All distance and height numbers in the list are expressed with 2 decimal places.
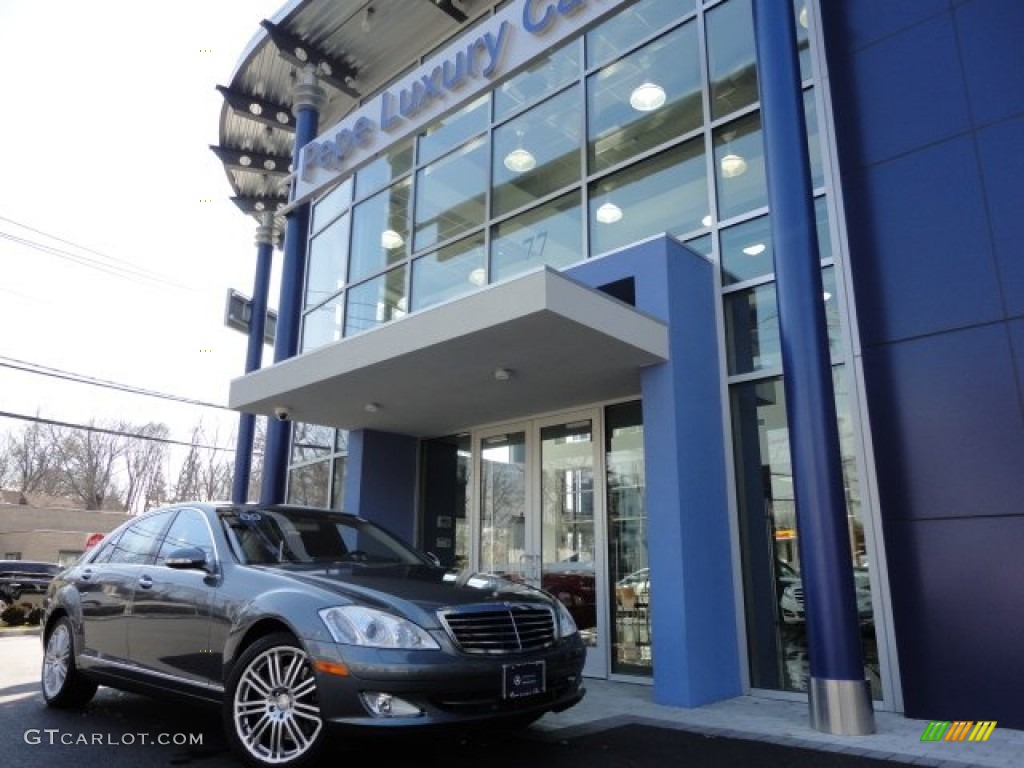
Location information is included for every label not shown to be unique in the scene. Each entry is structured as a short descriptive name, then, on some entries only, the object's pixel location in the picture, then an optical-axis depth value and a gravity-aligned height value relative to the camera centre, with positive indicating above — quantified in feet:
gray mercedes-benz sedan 11.61 -1.01
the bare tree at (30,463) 156.66 +22.58
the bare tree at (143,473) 164.14 +21.53
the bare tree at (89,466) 159.02 +22.57
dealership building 17.57 +6.11
